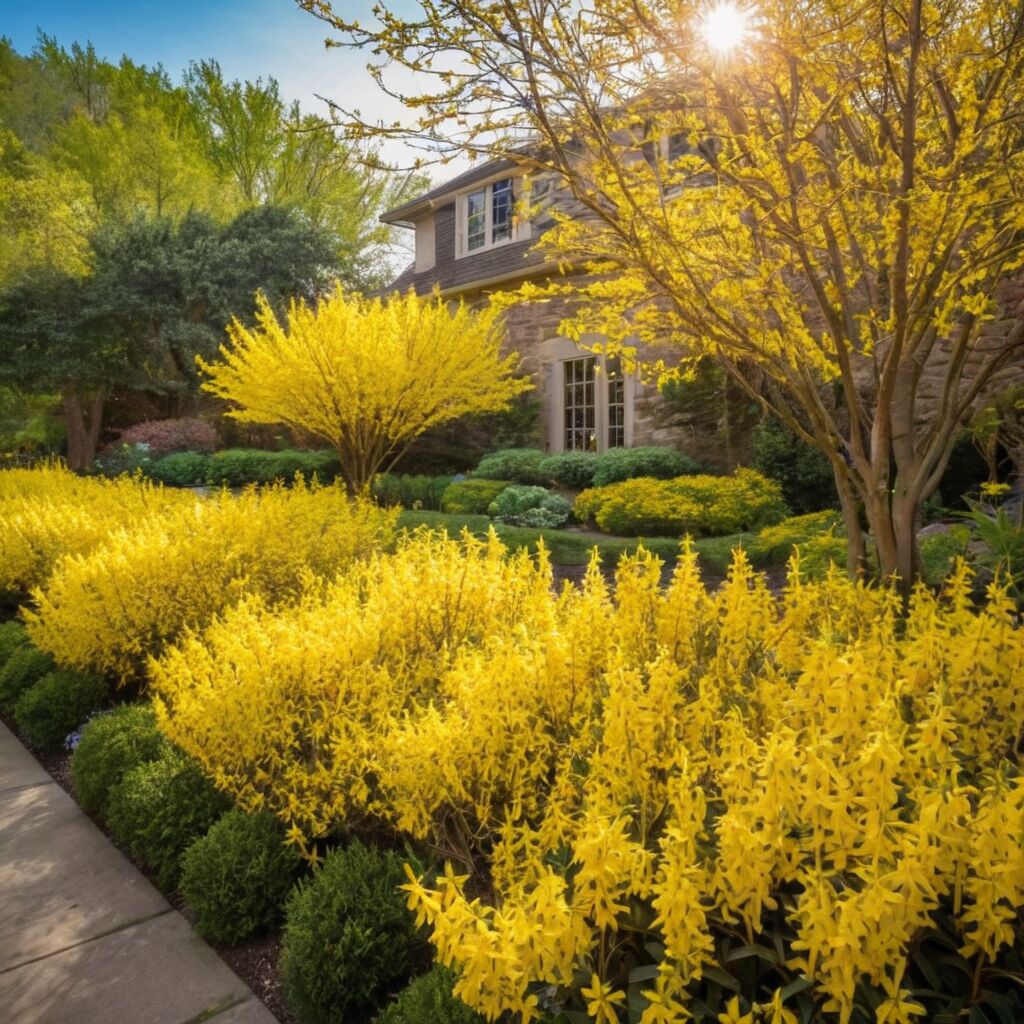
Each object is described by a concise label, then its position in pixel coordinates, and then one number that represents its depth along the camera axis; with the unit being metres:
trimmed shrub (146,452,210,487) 16.47
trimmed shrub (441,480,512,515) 11.67
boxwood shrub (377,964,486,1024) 1.71
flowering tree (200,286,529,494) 9.55
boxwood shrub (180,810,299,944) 2.44
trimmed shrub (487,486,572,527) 10.30
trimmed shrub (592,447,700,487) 11.29
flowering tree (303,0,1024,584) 2.61
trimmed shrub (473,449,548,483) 12.83
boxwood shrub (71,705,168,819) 3.25
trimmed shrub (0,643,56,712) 4.62
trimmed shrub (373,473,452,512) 12.70
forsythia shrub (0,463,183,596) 5.88
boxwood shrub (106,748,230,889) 2.80
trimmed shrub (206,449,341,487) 15.18
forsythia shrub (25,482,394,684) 4.12
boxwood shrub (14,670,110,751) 4.09
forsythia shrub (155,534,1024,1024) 1.27
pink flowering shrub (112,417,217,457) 18.11
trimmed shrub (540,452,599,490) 12.11
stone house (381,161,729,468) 12.35
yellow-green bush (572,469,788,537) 9.01
